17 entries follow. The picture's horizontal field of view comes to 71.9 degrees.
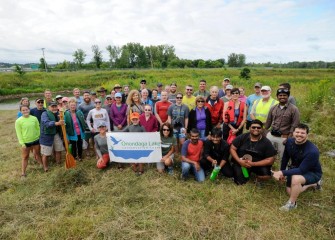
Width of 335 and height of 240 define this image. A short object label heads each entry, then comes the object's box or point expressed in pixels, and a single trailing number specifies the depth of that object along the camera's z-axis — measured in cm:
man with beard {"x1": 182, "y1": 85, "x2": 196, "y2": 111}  633
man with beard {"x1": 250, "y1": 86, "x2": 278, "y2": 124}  530
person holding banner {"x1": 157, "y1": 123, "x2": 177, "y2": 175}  552
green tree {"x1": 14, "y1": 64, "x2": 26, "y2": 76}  3738
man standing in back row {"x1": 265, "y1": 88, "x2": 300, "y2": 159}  471
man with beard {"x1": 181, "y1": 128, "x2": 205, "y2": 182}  521
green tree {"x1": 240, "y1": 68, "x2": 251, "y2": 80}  2517
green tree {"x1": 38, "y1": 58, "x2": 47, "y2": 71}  5891
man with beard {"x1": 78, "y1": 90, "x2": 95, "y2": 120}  665
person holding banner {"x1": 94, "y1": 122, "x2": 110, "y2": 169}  590
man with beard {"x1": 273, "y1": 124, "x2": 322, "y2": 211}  402
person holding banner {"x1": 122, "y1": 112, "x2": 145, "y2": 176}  564
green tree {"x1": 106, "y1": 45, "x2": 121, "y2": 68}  7575
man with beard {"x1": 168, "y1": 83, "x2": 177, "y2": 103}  715
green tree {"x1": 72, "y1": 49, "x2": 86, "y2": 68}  6920
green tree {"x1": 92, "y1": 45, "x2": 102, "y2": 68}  7003
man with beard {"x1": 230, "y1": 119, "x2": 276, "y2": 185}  472
